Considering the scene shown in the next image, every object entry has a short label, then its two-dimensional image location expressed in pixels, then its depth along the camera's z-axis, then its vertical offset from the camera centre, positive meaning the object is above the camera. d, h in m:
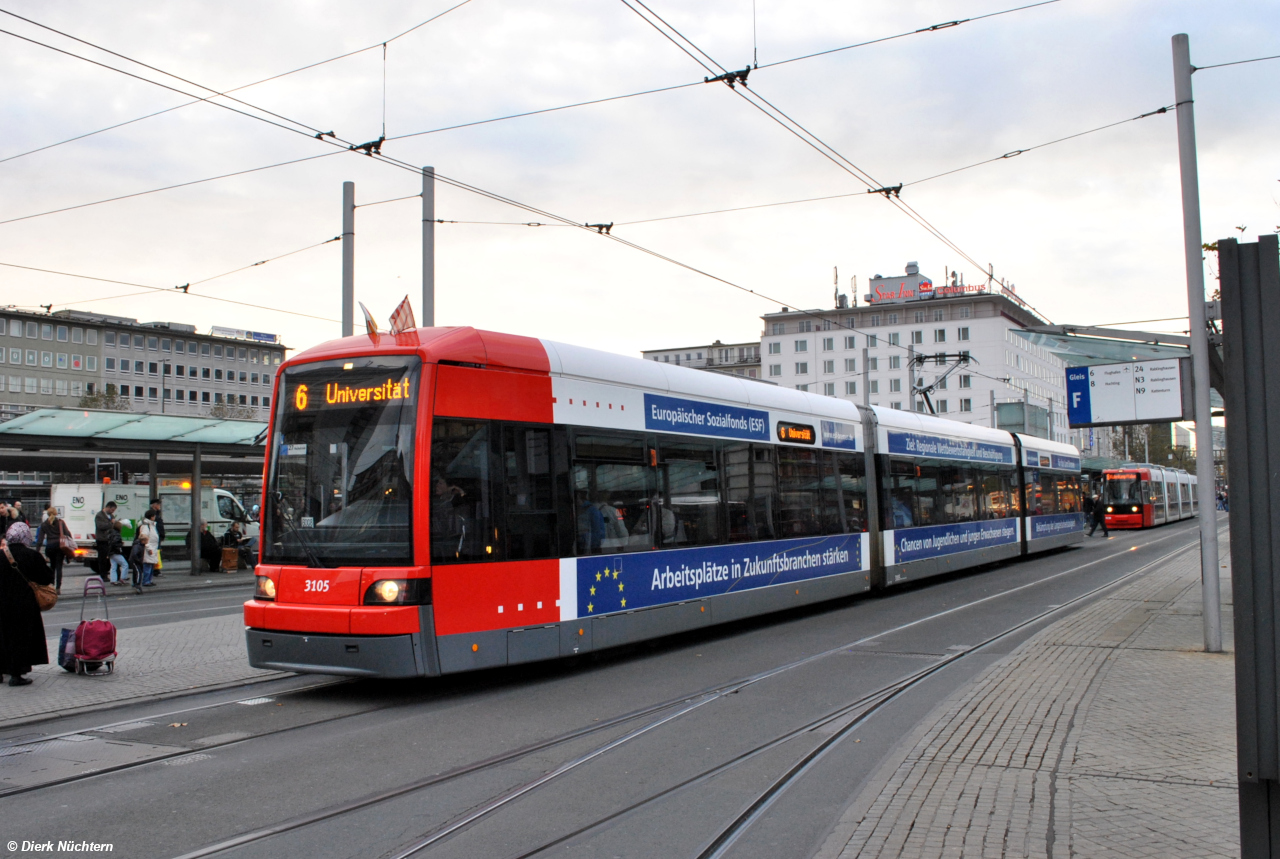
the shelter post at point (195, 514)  23.03 -0.32
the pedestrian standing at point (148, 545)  21.94 -0.96
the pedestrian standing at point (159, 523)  22.28 -0.50
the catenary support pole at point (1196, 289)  10.47 +1.94
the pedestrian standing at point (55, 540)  18.88 -0.68
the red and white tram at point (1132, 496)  49.72 -0.84
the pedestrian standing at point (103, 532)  20.78 -0.61
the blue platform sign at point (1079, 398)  13.16 +1.09
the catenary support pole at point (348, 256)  16.39 +3.92
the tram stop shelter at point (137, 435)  20.50 +1.41
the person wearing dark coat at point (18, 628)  9.08 -1.11
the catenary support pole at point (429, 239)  15.22 +3.85
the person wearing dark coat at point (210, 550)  26.56 -1.32
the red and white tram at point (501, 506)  8.37 -0.13
